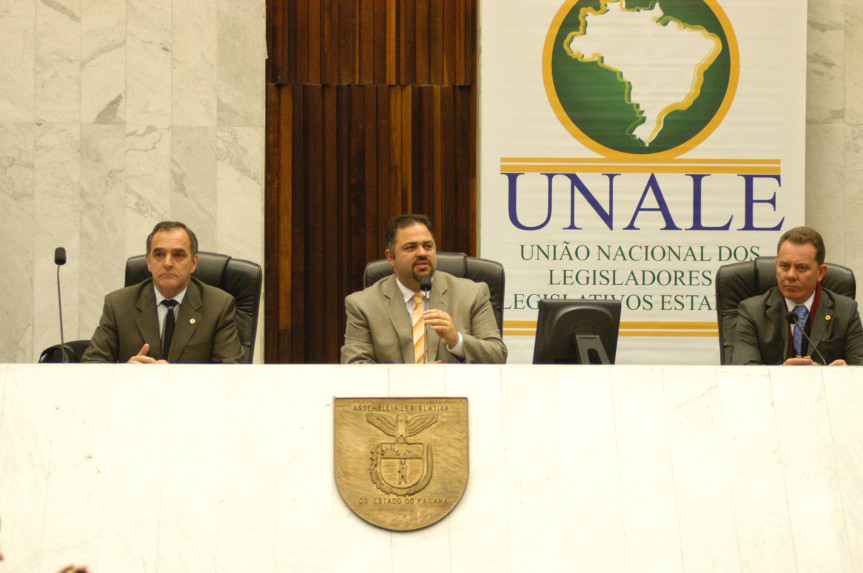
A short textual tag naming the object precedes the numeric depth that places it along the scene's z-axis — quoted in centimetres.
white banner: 1002
